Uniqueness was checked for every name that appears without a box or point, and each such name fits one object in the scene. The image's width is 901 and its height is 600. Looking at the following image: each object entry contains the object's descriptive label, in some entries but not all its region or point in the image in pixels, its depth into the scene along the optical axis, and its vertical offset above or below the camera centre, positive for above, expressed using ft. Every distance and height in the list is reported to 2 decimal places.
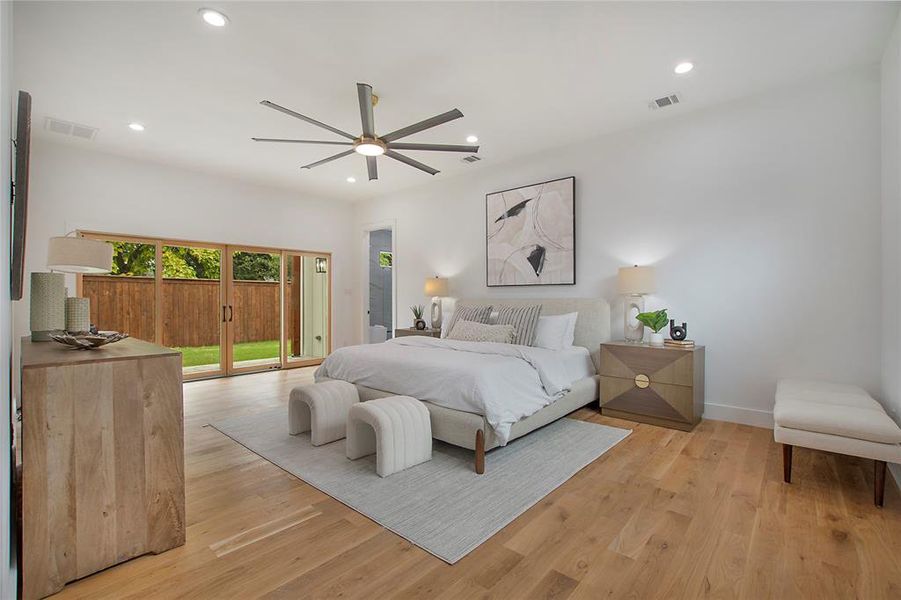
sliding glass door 17.99 +0.04
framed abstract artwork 15.97 +2.81
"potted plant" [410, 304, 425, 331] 19.94 -0.66
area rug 6.93 -3.68
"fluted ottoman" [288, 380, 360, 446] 10.51 -2.76
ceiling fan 9.40 +4.28
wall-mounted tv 5.82 +1.62
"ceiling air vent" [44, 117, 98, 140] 13.60 +5.91
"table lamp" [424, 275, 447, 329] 19.54 +0.65
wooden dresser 5.31 -2.20
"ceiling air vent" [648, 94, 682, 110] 12.08 +6.01
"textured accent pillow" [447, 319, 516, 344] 14.25 -1.06
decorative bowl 6.49 -0.61
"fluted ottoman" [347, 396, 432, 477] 8.70 -2.88
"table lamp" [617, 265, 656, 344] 13.01 +0.42
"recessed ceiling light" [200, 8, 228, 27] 8.47 +5.94
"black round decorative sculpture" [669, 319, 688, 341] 12.53 -0.87
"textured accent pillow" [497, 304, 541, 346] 14.49 -0.60
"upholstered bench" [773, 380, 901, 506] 7.22 -2.24
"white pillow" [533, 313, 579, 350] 13.88 -0.97
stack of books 12.12 -1.20
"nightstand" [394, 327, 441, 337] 18.88 -1.36
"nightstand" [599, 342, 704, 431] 11.75 -2.41
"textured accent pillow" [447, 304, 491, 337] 16.15 -0.45
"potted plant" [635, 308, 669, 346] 12.80 -0.58
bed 9.39 -2.06
